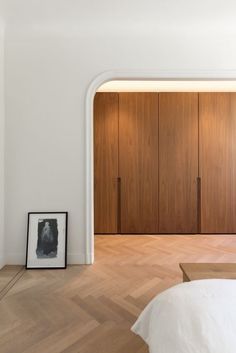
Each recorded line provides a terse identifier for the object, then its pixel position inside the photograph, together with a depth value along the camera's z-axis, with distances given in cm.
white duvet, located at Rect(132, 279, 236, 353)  72
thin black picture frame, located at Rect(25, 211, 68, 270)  252
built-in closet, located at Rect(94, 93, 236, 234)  382
